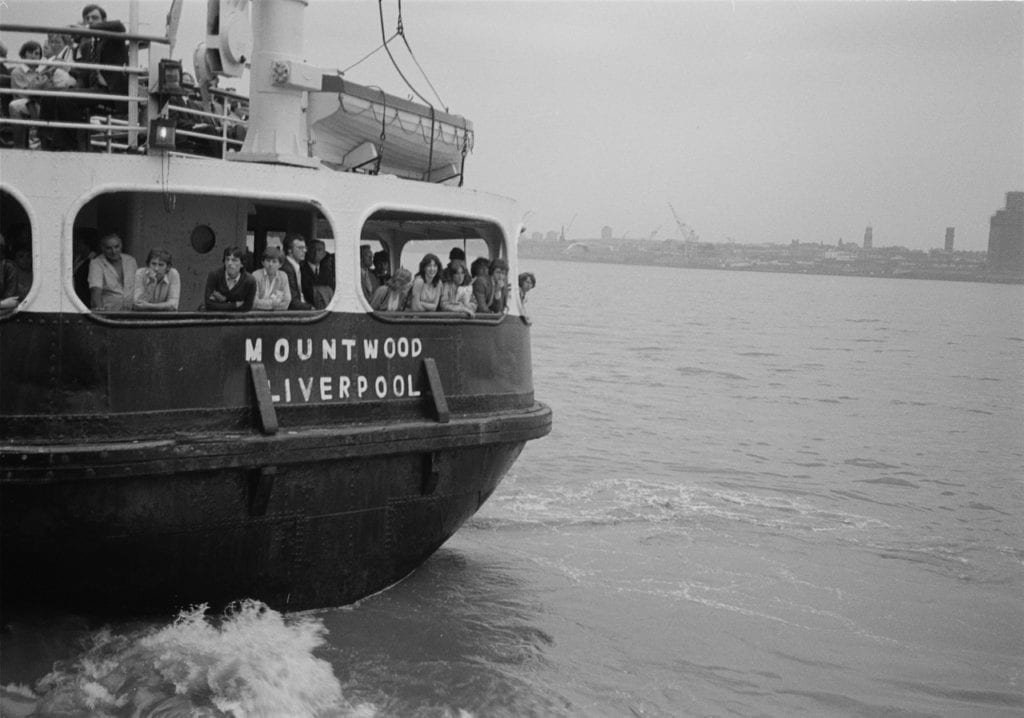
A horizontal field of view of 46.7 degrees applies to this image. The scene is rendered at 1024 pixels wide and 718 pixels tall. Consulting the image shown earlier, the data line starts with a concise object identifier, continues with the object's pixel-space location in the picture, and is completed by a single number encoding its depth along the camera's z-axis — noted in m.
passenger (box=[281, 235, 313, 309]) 8.03
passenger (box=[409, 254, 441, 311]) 8.74
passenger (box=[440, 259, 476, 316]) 8.91
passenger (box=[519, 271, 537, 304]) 10.26
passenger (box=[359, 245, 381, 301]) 8.47
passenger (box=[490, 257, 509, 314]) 9.34
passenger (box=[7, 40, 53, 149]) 8.38
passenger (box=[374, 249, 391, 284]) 10.13
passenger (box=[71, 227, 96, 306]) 7.60
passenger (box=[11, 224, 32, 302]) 7.19
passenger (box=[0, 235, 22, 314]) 7.14
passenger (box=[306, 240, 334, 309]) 8.12
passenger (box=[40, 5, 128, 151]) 8.12
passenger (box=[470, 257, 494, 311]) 9.27
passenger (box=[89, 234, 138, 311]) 7.38
